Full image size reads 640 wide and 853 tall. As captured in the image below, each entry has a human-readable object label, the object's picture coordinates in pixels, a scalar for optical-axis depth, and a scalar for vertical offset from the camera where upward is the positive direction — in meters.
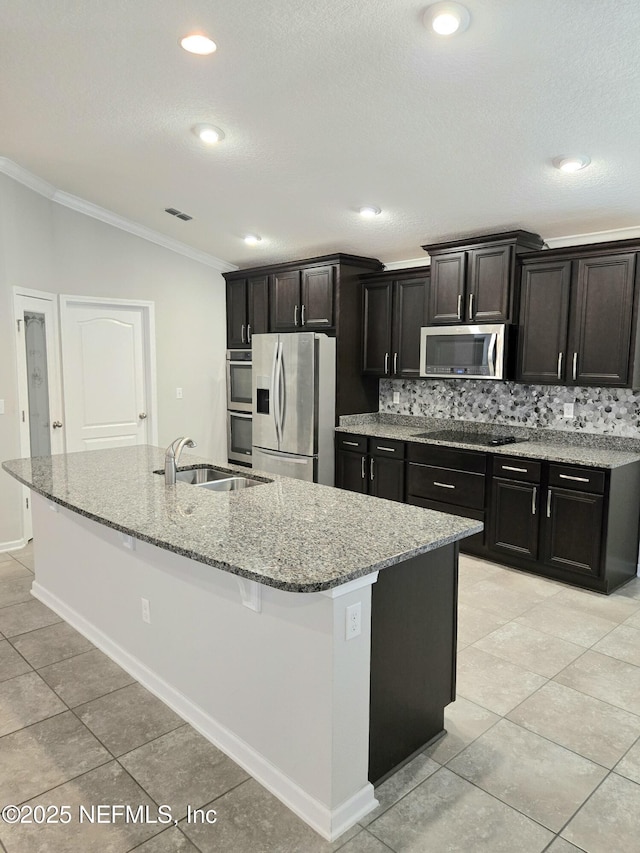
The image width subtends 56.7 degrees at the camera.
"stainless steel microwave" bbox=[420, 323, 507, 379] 4.22 +0.12
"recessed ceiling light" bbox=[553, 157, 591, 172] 3.10 +1.08
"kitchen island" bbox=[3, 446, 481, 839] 1.85 -0.92
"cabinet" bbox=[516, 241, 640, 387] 3.74 +0.34
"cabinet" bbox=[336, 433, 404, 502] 4.86 -0.84
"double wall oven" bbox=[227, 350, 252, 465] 6.13 -0.43
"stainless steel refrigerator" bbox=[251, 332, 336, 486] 5.11 -0.32
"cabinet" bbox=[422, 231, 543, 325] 4.19 +0.66
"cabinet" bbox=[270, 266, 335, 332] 5.30 +0.62
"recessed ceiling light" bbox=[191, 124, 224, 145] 3.36 +1.33
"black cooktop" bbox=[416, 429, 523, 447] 4.48 -0.56
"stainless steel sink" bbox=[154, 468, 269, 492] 3.22 -0.64
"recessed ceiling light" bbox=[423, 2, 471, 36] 2.15 +1.29
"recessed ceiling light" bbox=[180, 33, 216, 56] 2.53 +1.39
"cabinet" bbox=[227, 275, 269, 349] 5.91 +0.57
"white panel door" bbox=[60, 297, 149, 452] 5.21 -0.09
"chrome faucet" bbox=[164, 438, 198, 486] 2.97 -0.47
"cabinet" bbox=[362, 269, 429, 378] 4.99 +0.39
